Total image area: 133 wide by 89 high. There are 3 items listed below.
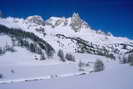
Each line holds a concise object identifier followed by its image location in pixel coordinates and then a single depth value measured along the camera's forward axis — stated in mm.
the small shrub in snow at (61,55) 130850
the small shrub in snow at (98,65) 57009
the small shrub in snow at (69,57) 136650
